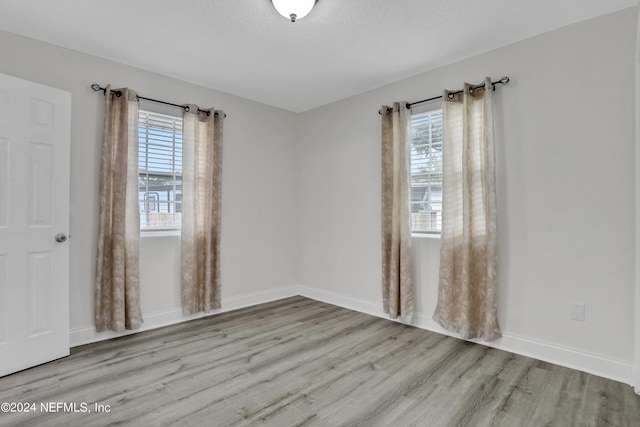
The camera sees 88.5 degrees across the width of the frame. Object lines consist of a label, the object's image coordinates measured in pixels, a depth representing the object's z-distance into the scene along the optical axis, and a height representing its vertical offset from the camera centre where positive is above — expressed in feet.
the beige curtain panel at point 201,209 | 11.63 +0.32
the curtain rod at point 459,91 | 9.29 +3.82
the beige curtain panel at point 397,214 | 11.12 +0.10
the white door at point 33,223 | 7.70 -0.10
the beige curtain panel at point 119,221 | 9.80 -0.09
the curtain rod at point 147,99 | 9.82 +3.93
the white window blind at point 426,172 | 11.00 +1.54
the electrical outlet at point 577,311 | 8.10 -2.37
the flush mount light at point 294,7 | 7.11 +4.64
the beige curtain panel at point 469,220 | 9.23 -0.11
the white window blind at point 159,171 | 11.02 +1.63
